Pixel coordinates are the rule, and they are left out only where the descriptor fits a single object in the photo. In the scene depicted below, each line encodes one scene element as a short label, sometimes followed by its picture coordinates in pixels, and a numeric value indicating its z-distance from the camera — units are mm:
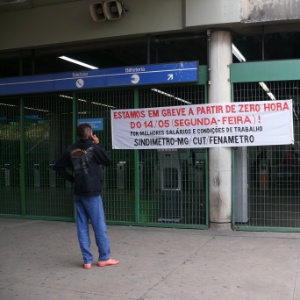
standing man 5602
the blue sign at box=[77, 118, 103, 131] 8805
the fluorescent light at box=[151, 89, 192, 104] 8258
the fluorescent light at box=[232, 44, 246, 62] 9219
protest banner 7598
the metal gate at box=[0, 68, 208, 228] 8250
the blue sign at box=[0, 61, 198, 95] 7896
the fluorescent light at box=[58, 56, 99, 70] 10430
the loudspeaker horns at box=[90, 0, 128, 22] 8188
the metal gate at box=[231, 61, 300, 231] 7668
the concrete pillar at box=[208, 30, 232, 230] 7809
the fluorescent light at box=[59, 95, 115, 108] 8854
